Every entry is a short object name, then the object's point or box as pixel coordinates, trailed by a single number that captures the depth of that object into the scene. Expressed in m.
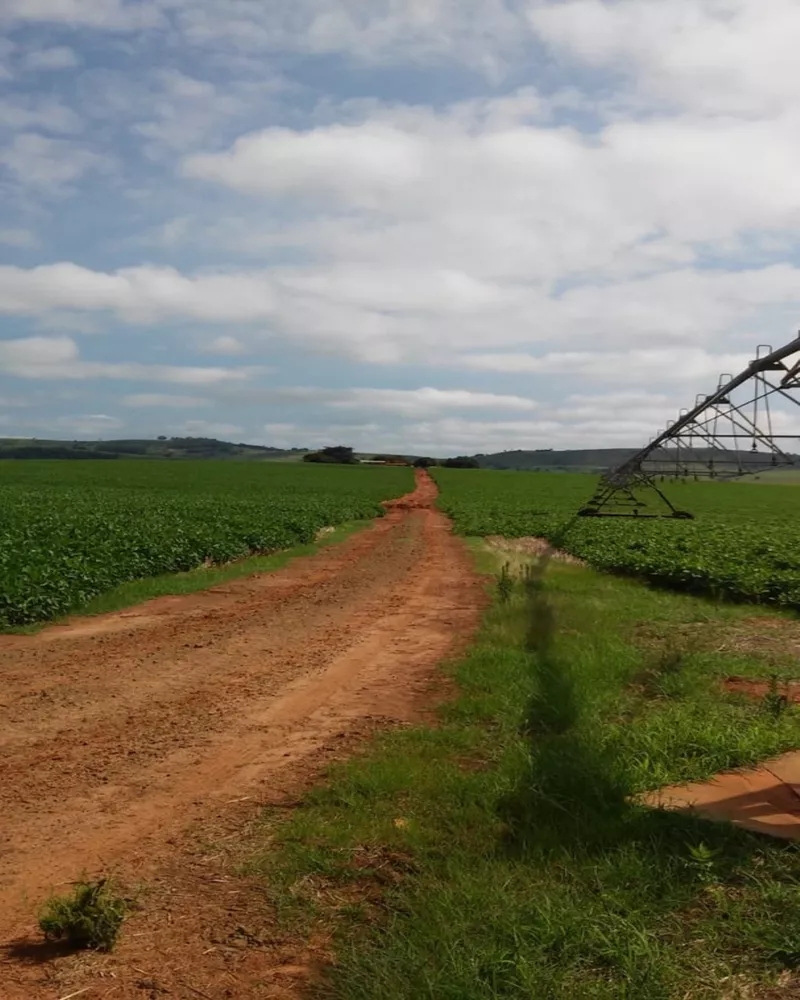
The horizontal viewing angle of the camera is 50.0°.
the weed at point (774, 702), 7.35
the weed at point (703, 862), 4.28
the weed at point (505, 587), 14.38
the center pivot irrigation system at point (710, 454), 9.66
